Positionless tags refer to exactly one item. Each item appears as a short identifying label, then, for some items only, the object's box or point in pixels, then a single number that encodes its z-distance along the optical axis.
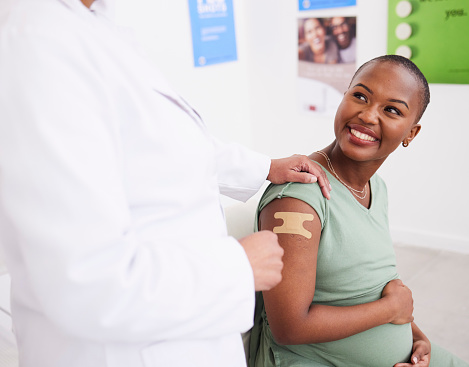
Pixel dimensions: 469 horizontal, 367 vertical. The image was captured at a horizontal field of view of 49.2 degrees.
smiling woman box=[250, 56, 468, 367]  1.15
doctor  0.57
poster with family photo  3.35
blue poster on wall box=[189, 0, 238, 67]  3.57
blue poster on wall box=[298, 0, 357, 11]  3.27
